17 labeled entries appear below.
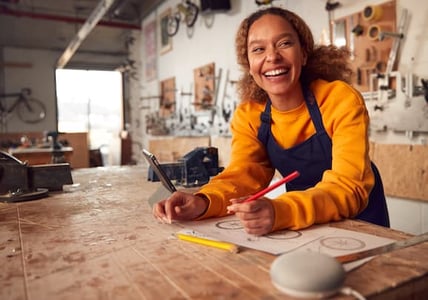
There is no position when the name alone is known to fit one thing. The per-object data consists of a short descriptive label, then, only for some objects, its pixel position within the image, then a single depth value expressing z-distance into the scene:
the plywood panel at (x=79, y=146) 6.36
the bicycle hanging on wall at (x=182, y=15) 4.84
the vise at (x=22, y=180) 1.41
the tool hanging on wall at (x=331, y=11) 2.82
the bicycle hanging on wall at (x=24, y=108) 7.35
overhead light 4.74
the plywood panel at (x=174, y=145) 4.29
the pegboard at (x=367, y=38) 2.42
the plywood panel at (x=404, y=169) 2.17
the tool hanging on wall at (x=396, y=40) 2.33
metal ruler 0.68
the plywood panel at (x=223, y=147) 3.78
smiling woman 0.94
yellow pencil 0.75
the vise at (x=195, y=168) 1.67
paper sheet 0.74
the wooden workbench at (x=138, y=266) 0.58
